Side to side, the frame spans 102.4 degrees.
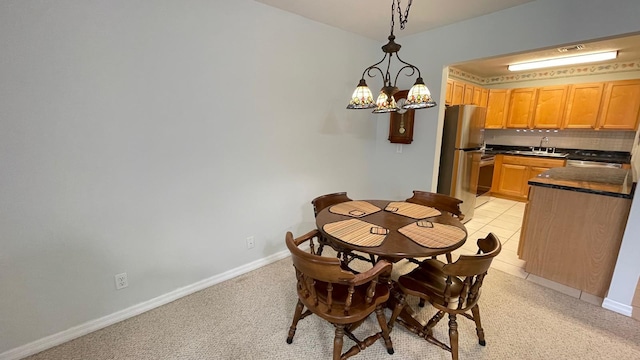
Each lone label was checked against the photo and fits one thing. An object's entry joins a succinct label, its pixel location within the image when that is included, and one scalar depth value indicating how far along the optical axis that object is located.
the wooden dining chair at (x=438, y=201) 2.25
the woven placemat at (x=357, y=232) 1.52
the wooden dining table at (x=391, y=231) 1.44
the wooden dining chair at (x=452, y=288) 1.33
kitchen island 2.08
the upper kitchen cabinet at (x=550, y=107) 4.48
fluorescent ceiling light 3.40
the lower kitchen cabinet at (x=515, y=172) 4.60
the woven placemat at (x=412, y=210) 1.99
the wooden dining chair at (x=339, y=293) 1.25
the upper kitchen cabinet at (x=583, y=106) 4.16
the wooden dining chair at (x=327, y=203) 2.03
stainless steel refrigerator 3.47
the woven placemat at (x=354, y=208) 2.01
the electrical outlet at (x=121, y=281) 1.85
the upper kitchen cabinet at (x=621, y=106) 3.85
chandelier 1.57
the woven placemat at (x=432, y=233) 1.51
